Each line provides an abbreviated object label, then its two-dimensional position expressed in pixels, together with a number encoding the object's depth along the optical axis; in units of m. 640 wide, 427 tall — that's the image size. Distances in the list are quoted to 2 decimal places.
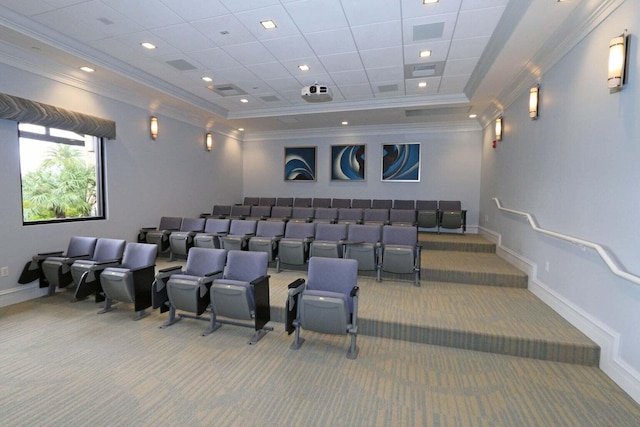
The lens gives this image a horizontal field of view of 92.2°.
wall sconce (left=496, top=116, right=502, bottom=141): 6.69
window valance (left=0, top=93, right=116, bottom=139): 4.46
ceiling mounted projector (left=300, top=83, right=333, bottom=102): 6.18
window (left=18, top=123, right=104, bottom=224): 4.95
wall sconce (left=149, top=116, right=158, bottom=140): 7.07
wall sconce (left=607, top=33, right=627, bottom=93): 2.80
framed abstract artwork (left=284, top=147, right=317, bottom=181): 10.49
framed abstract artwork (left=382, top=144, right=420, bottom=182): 9.50
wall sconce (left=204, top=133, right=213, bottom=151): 9.06
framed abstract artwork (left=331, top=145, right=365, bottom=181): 10.01
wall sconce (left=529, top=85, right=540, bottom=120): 4.67
